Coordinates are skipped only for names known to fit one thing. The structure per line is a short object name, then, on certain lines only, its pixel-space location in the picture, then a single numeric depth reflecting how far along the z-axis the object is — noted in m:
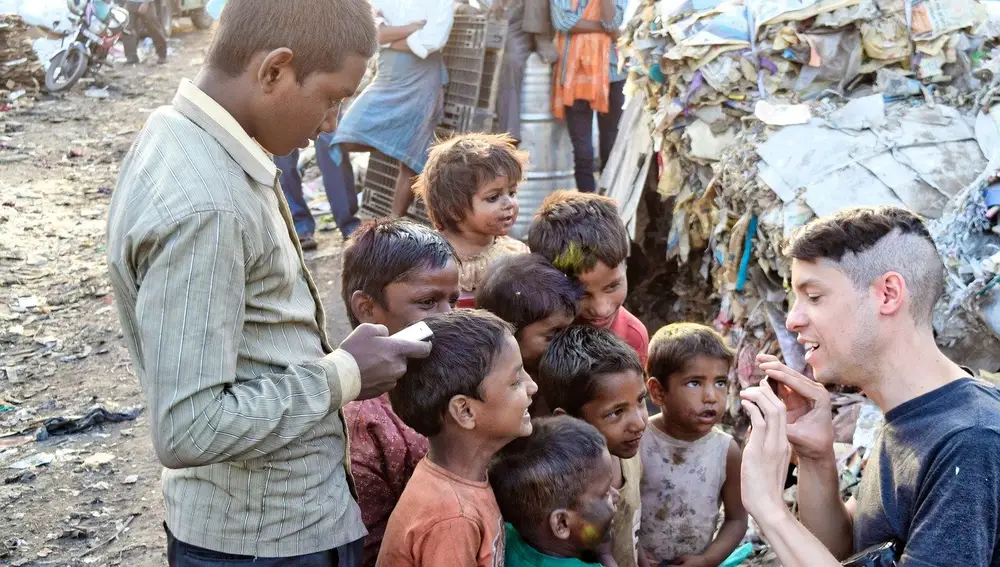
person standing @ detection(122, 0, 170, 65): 14.48
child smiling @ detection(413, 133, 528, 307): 3.46
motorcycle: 12.33
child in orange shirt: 2.10
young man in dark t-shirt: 1.88
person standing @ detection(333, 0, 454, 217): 6.42
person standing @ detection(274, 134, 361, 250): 6.95
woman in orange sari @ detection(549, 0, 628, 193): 6.64
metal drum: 6.92
